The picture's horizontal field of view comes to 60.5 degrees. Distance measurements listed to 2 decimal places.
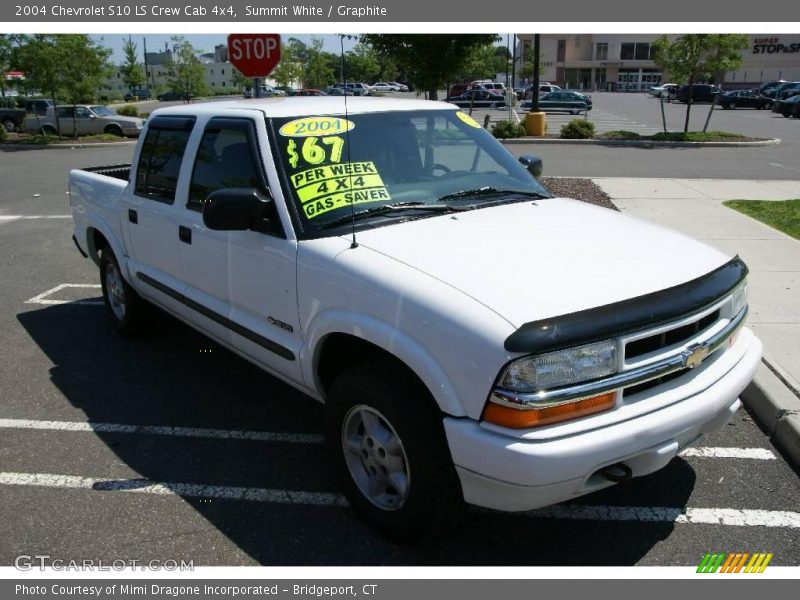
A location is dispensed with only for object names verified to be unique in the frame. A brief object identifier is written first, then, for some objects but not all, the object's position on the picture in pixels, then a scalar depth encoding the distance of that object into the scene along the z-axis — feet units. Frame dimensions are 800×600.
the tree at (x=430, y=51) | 55.77
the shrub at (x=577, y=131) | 70.54
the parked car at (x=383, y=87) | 209.15
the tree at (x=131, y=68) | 258.37
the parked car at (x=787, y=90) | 143.64
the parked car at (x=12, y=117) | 94.68
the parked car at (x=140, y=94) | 260.95
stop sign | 28.73
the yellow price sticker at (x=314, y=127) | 12.16
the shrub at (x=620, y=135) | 70.44
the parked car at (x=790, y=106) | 115.14
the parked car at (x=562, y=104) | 123.95
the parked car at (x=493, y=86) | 155.53
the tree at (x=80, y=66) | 75.82
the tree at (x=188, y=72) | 138.72
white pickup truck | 8.26
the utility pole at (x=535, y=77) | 71.46
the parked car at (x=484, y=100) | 132.40
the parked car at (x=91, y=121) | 85.40
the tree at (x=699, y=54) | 66.18
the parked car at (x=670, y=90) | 165.17
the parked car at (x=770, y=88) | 153.19
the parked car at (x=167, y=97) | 215.02
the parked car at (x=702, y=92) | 152.46
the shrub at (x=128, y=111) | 105.74
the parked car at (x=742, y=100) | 141.18
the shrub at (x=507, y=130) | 71.46
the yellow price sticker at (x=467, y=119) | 14.87
